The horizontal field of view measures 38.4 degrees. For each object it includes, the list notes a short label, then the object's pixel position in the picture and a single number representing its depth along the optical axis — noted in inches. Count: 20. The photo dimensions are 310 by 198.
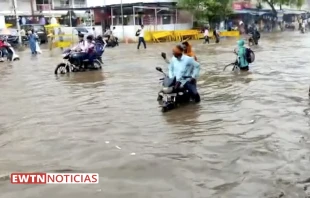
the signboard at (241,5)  2053.2
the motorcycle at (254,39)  1072.0
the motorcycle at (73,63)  604.1
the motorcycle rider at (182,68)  345.4
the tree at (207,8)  1583.4
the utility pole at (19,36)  1249.3
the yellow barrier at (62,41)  1146.0
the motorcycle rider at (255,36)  1073.5
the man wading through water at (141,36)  1102.9
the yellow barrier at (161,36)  1409.9
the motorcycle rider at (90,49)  607.2
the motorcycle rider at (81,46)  608.4
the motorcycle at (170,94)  337.9
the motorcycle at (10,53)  872.9
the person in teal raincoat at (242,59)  531.8
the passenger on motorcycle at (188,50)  398.0
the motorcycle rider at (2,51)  869.4
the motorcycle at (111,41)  1230.8
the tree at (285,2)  2066.7
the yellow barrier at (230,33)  1596.9
